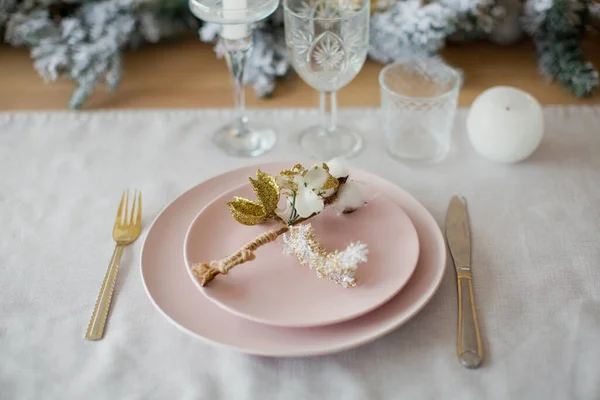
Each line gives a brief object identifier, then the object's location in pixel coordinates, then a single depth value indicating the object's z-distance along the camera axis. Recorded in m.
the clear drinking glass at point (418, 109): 0.98
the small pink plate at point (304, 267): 0.69
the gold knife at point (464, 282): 0.69
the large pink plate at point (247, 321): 0.67
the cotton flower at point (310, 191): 0.75
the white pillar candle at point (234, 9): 0.89
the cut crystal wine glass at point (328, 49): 0.93
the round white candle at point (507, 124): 0.94
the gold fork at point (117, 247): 0.74
